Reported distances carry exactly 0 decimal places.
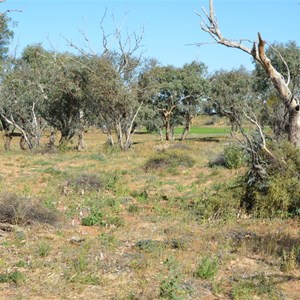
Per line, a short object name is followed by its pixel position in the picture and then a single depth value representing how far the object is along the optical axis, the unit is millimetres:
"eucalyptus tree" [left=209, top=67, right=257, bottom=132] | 40828
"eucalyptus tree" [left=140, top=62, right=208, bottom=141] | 43312
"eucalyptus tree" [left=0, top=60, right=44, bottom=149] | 28172
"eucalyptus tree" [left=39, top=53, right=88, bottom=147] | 26281
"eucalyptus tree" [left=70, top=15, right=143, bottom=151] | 24953
